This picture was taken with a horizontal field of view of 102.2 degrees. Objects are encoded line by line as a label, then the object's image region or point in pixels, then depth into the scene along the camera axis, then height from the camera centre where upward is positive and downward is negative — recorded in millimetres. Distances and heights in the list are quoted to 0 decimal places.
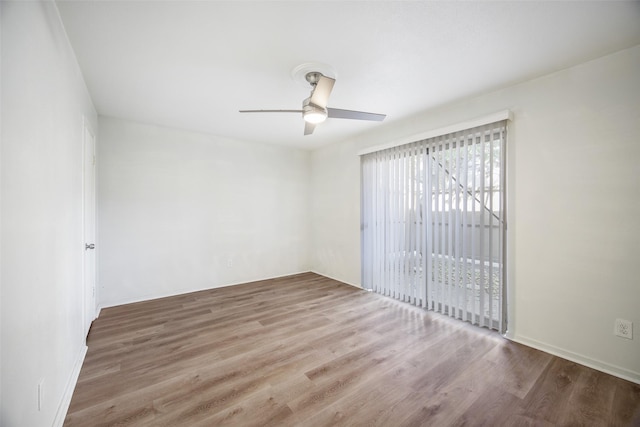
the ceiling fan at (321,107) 1986 +916
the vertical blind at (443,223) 2598 -143
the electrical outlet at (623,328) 1900 -880
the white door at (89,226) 2496 -138
